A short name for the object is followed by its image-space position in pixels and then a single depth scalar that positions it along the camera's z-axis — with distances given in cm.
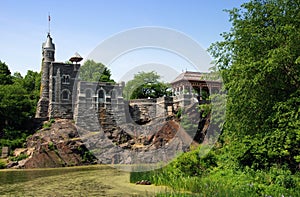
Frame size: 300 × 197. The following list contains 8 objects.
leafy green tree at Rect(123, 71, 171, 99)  5988
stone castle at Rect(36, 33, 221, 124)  4538
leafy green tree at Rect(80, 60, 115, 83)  6263
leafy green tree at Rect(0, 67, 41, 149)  4007
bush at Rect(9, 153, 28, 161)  3397
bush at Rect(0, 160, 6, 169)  3219
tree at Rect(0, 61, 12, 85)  5088
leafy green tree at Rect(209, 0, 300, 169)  1419
